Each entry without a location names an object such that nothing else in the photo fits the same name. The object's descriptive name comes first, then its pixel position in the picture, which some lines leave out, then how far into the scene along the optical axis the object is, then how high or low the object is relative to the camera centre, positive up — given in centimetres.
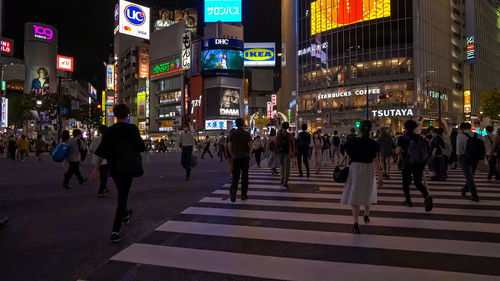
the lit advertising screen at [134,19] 8262 +3062
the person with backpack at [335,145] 1881 -26
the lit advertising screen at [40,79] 10894 +2105
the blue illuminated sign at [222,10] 7200 +2820
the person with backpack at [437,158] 1102 -63
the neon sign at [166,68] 7688 +1722
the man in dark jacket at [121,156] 461 -20
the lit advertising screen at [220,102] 7188 +851
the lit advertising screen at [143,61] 8650 +2090
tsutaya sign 4872 +409
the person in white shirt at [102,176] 826 -85
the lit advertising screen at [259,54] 7188 +1916
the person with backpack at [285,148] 970 -21
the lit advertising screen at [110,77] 9075 +1773
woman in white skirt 496 -48
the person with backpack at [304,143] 1228 -9
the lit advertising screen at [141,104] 8271 +928
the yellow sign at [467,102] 5241 +592
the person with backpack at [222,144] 2183 -18
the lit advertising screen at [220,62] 7144 +1684
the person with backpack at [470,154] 745 -32
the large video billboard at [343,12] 5188 +2074
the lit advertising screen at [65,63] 10812 +2582
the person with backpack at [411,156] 671 -32
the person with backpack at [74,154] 983 -35
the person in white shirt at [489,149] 1104 -42
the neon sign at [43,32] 11469 +3802
